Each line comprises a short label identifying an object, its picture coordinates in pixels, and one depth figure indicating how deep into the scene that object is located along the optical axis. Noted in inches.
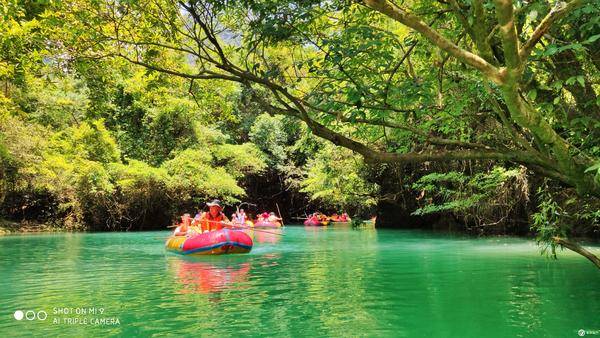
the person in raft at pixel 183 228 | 571.8
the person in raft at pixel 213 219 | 528.7
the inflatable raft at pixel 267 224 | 999.0
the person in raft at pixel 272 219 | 1027.3
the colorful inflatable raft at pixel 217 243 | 479.2
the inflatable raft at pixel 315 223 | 1152.8
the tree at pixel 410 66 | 112.0
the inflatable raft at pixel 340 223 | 1207.7
